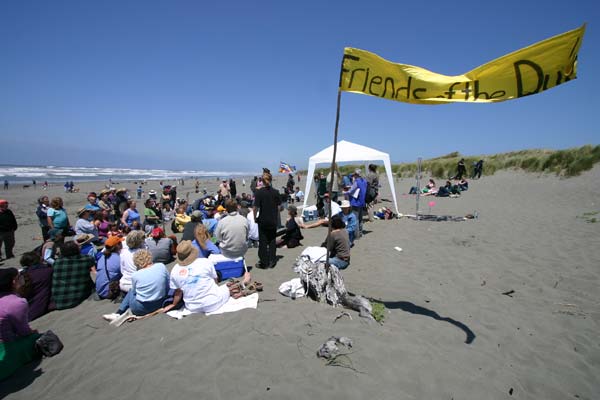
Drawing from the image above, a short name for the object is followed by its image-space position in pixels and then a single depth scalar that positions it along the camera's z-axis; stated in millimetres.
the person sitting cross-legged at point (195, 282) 3635
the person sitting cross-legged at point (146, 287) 3660
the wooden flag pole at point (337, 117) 3500
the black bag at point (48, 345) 3107
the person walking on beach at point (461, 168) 19128
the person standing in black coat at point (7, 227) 7004
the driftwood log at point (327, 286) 3568
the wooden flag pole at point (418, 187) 10234
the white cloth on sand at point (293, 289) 4008
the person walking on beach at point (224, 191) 11059
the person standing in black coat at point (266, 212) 5184
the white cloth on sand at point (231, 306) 3648
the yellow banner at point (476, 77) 2580
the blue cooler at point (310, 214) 10398
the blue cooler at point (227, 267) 4926
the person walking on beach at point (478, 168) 21744
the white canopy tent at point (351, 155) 10367
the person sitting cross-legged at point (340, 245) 4887
